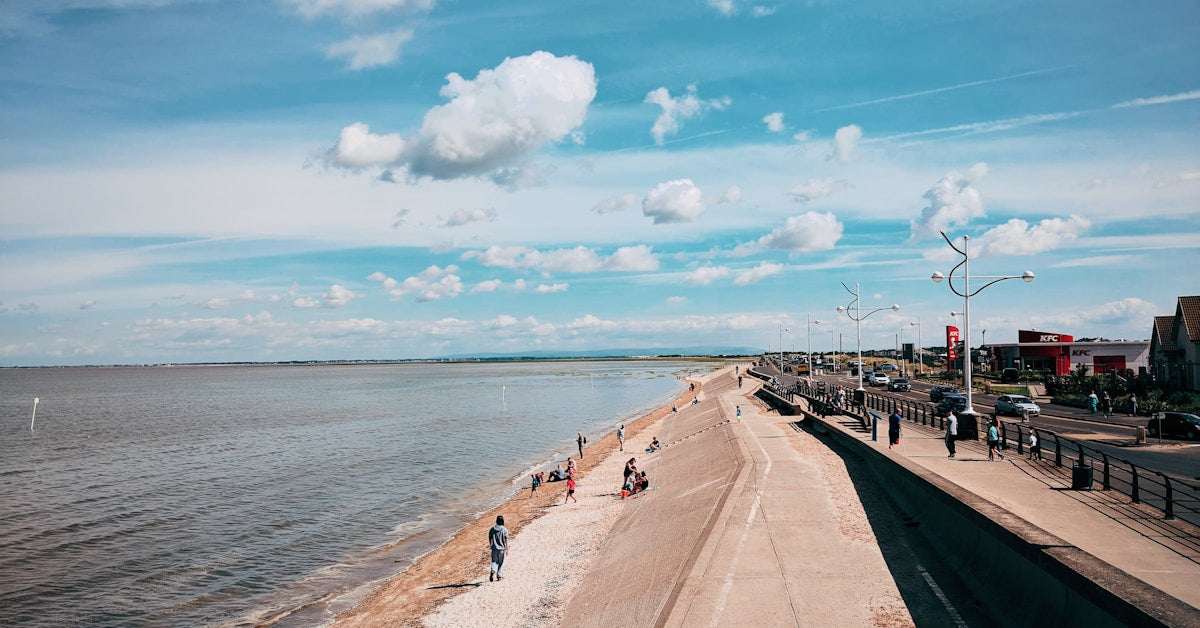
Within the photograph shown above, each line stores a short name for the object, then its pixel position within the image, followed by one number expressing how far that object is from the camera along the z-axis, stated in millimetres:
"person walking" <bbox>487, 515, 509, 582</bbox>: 19469
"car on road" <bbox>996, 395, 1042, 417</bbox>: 42406
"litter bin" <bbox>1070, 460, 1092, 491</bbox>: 18984
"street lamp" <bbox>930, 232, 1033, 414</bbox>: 27734
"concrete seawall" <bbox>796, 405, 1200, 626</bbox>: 8250
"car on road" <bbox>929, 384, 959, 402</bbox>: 55481
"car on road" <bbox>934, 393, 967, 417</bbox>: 42219
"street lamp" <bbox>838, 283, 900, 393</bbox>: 52906
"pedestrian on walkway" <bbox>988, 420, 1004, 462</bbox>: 24234
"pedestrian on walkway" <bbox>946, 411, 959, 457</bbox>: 25125
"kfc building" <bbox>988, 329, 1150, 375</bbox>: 87812
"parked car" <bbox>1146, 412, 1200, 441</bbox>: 31672
